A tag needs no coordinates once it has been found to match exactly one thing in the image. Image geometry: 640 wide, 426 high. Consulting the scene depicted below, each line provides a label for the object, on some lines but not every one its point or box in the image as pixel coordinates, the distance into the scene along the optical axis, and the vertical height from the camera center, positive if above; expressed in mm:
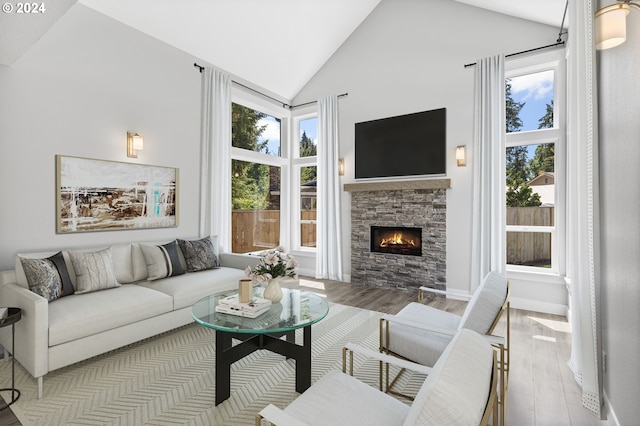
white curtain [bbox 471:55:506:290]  4066 +563
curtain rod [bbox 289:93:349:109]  5578 +2112
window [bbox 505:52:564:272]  3986 +630
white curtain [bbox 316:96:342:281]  5577 +293
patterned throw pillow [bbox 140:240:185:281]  3533 -546
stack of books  2316 -708
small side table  2102 -756
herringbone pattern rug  2002 -1275
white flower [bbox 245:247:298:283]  2578 -445
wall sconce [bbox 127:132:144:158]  3779 +839
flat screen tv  4664 +1075
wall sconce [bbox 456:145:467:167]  4414 +823
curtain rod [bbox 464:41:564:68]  3828 +2072
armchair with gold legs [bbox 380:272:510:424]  1900 -811
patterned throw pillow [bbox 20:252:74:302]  2596 -543
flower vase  2650 -657
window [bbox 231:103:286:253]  5336 +631
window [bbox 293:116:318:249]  6176 +652
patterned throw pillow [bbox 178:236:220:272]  3891 -518
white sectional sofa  2264 -800
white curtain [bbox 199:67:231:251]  4625 +852
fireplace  4938 -425
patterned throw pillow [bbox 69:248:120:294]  2926 -552
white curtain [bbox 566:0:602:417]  2076 +54
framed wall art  3281 +206
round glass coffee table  2129 -770
